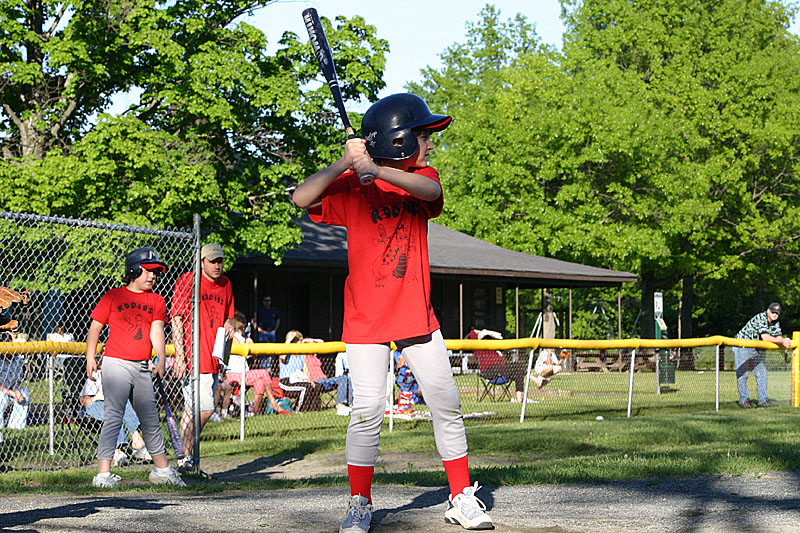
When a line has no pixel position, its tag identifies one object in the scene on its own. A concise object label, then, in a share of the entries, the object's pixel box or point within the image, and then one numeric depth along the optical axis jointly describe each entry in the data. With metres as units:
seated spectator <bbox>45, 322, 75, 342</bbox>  25.93
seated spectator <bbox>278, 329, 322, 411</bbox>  25.50
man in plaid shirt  29.57
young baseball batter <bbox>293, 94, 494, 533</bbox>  9.07
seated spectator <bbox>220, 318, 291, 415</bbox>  23.75
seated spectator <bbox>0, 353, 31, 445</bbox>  18.99
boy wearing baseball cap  16.31
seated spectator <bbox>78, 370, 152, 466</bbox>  17.73
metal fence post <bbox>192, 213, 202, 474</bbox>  15.40
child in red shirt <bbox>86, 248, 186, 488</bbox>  14.15
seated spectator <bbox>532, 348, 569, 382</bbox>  25.75
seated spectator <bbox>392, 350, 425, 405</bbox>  26.06
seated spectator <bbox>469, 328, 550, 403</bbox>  25.59
